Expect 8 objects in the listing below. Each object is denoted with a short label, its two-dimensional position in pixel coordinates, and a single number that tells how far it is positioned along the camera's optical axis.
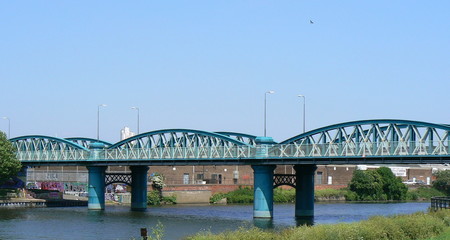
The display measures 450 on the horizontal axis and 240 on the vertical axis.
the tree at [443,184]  182.62
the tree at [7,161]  116.38
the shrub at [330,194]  152.88
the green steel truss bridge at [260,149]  83.25
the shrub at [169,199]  134.88
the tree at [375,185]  159.44
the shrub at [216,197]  139.62
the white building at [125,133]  167.96
